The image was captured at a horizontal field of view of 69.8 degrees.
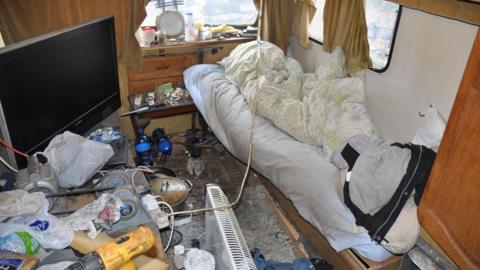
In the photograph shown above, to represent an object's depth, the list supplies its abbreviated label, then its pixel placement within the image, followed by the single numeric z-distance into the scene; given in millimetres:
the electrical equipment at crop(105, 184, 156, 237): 1170
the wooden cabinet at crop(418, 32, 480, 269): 736
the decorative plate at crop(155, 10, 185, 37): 2834
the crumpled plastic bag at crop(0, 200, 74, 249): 1073
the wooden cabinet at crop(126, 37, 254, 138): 2826
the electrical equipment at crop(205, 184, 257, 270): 1335
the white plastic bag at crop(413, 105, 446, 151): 1603
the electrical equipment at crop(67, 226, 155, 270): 898
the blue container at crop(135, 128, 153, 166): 2468
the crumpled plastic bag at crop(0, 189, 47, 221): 1124
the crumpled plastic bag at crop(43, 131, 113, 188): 1504
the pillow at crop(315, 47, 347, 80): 2365
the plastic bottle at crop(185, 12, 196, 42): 2877
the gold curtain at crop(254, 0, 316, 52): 2848
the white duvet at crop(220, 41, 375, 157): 1974
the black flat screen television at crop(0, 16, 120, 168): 1336
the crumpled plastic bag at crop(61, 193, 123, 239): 1135
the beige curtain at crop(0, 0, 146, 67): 2270
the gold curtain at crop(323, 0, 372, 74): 2215
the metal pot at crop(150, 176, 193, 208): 1982
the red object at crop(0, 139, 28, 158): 1340
